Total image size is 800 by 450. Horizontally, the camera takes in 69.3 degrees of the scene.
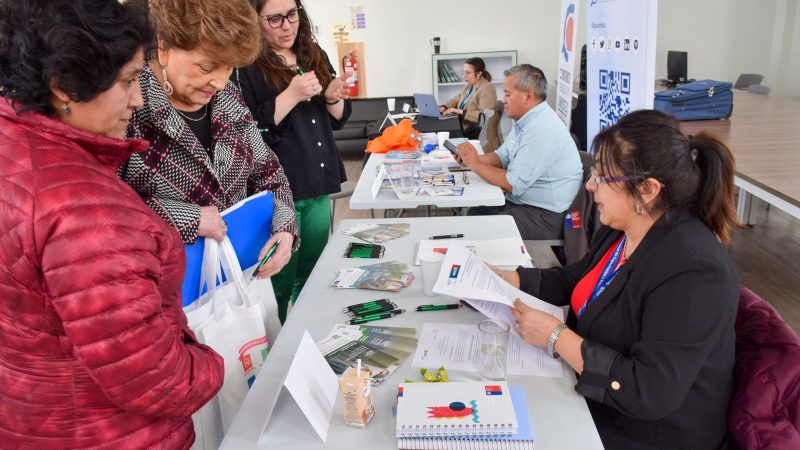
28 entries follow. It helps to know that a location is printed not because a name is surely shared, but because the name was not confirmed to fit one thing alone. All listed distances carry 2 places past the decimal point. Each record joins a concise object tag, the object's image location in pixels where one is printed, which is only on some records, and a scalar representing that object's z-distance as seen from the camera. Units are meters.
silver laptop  5.25
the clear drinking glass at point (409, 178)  2.92
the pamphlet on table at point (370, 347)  1.36
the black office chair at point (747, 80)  6.43
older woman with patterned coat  1.31
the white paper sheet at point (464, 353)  1.33
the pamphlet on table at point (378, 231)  2.21
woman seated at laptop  6.14
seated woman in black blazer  1.18
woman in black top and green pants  2.17
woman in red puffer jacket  0.82
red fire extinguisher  7.63
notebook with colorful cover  1.09
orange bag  3.78
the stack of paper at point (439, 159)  3.45
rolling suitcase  4.17
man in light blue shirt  3.01
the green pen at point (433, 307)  1.62
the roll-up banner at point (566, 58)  3.84
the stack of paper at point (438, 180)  3.00
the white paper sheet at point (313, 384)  1.10
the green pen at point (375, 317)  1.58
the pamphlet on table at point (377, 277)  1.78
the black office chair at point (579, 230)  3.07
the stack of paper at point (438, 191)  2.82
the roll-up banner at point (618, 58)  2.32
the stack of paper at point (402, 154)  3.62
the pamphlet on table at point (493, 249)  1.89
